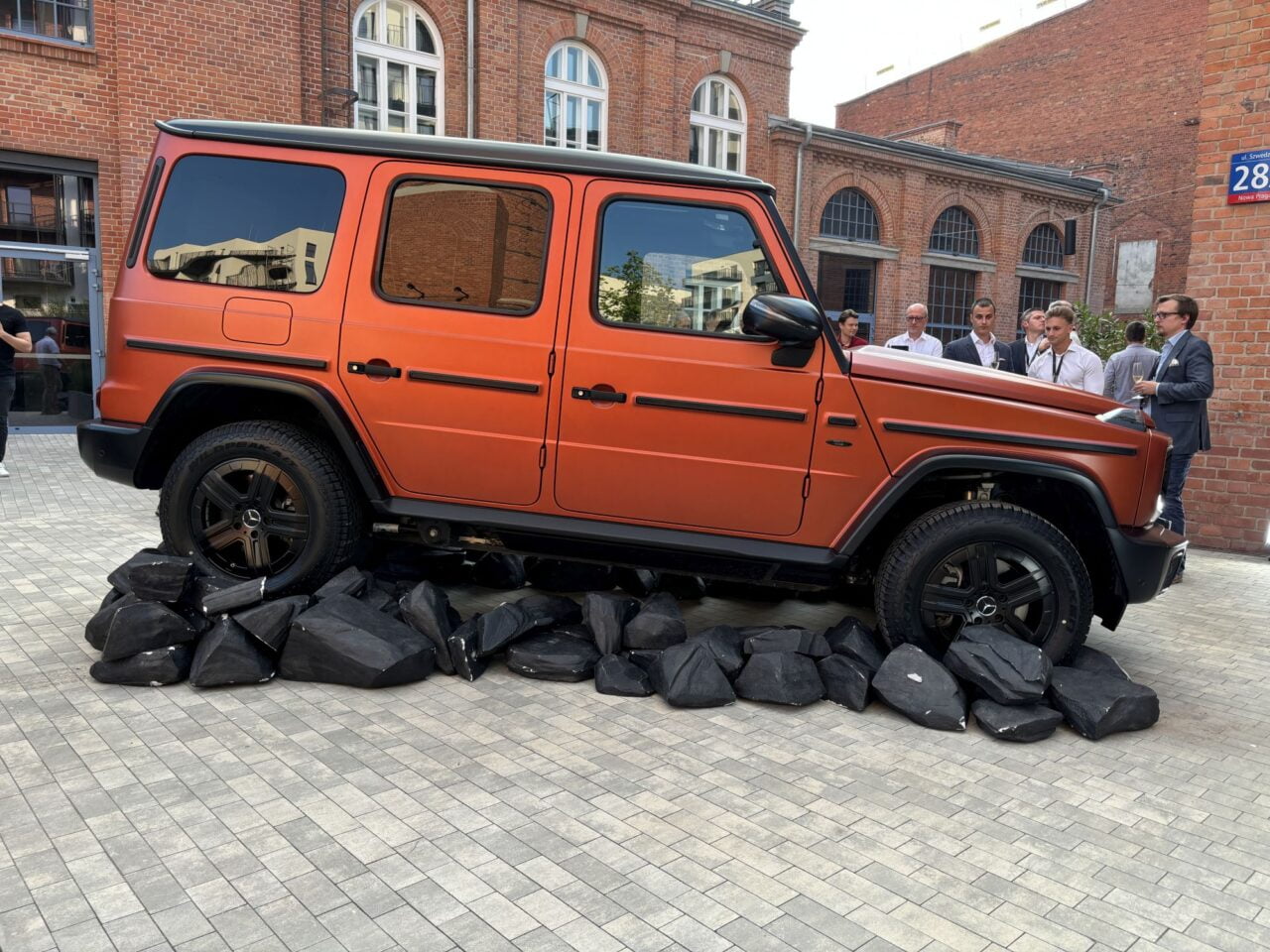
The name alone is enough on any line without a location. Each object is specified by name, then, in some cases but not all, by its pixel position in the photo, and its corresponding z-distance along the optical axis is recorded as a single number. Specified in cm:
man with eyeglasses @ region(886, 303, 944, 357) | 855
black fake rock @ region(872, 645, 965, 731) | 396
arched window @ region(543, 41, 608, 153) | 1938
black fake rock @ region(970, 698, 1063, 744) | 385
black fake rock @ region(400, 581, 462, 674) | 436
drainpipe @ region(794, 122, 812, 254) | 2312
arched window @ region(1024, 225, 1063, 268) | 2948
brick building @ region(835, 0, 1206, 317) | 3055
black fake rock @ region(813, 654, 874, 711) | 414
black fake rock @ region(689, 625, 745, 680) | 425
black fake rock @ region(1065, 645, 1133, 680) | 432
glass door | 1372
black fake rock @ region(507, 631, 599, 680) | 432
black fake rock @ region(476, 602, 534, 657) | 433
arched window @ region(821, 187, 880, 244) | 2462
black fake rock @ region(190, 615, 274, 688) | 405
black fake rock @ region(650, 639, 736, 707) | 408
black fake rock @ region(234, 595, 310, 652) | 412
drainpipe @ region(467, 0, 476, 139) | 1769
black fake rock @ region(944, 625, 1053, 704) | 392
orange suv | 422
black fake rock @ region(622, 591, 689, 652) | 440
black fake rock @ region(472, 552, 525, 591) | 564
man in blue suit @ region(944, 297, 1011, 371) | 798
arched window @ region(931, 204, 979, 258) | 2706
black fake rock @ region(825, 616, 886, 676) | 431
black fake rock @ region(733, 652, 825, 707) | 414
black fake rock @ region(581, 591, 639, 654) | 442
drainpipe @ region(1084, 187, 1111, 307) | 3044
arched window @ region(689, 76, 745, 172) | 2188
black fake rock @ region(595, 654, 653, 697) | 420
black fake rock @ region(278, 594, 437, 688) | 410
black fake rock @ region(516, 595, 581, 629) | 453
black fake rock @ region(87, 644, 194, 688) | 407
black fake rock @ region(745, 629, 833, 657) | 433
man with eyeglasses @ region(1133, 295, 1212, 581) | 710
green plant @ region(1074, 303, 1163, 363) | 2033
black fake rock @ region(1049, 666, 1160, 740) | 393
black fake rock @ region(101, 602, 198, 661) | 407
